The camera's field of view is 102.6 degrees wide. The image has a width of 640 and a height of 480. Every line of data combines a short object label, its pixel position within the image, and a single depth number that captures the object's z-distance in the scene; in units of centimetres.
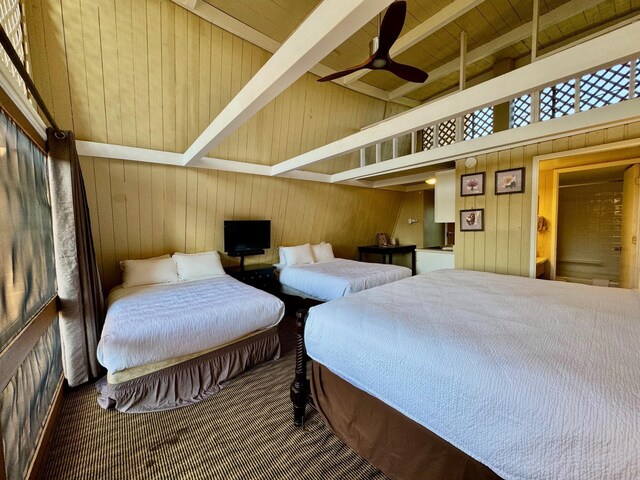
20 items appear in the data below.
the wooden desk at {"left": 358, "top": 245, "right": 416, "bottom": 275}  508
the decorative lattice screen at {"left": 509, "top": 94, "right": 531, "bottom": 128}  311
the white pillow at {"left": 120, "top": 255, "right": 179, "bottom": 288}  278
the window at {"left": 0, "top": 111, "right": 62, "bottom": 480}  110
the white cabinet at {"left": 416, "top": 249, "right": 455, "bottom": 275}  416
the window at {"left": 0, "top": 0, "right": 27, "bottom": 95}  154
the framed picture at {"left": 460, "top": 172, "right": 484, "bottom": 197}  346
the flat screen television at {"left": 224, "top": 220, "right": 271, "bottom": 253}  356
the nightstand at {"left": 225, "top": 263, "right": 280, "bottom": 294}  355
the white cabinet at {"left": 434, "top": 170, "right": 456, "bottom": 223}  392
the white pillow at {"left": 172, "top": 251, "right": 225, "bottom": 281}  306
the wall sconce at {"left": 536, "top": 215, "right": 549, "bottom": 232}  393
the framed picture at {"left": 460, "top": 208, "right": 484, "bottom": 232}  349
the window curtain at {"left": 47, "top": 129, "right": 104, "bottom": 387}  181
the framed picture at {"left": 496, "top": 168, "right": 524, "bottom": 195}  313
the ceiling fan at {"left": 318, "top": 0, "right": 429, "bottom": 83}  163
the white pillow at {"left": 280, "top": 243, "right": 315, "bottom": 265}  407
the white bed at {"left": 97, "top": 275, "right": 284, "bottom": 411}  166
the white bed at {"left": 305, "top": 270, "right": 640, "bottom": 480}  72
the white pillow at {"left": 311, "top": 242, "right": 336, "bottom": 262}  439
